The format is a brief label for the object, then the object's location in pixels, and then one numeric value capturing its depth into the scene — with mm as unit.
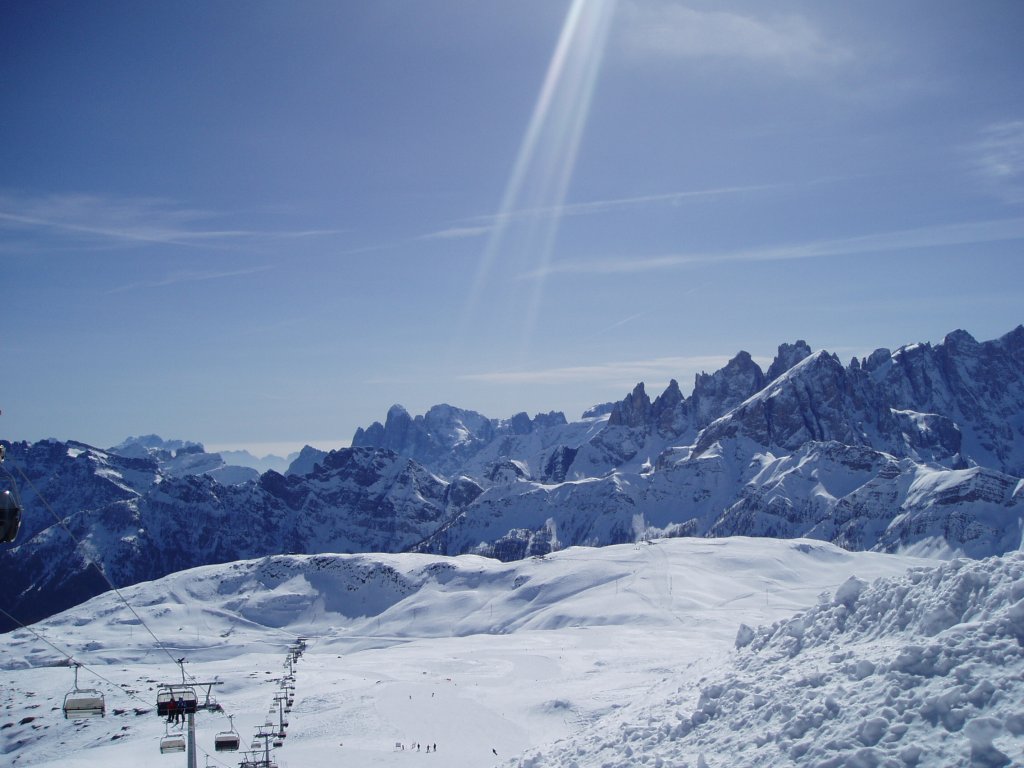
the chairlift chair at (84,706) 30359
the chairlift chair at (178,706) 31547
